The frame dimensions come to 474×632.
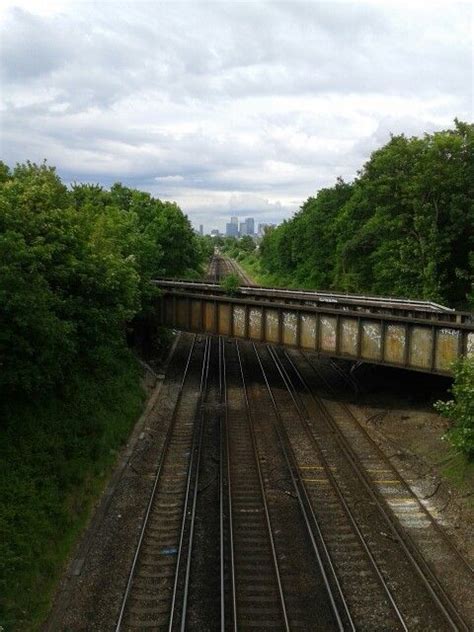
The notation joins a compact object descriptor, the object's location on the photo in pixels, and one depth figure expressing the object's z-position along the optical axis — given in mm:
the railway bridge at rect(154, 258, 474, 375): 24203
